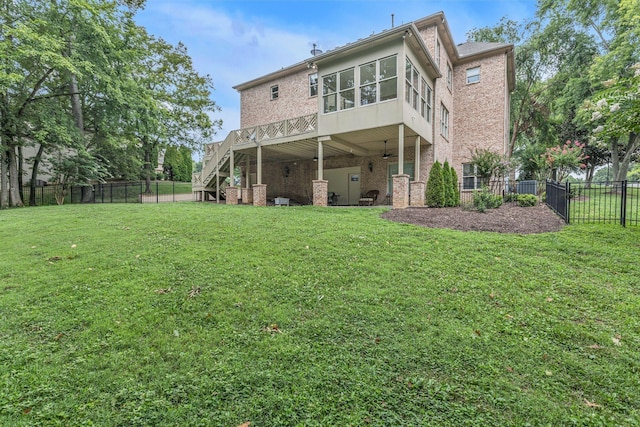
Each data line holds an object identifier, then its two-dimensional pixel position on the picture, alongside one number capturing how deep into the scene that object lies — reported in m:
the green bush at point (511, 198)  13.11
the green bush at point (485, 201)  10.56
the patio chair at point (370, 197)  16.11
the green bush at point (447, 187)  11.99
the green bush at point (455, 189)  12.56
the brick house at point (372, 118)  11.69
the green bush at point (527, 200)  12.03
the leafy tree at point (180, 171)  33.29
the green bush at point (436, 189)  11.45
